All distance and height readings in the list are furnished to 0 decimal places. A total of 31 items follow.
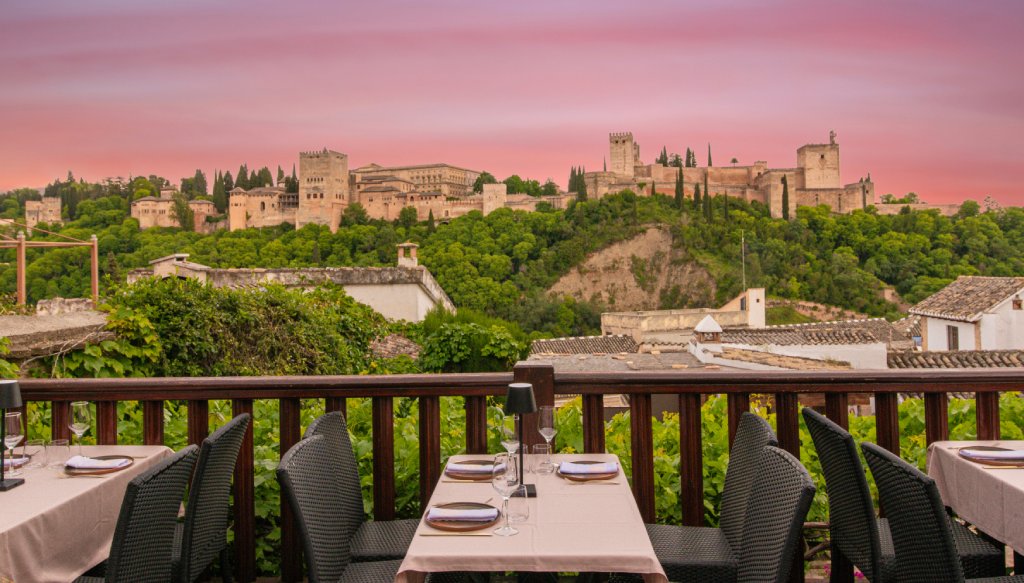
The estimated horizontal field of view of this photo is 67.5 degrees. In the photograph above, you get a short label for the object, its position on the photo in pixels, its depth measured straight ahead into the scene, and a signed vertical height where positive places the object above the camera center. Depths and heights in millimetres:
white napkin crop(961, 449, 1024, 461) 2354 -492
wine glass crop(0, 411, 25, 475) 2426 -401
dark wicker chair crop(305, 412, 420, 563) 2348 -708
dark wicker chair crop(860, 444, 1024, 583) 1737 -531
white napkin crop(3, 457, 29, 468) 2418 -495
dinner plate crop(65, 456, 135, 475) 2357 -512
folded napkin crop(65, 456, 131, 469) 2389 -498
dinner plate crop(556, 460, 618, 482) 2320 -536
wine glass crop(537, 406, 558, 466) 2371 -378
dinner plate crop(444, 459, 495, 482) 2373 -542
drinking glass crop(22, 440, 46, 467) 2502 -494
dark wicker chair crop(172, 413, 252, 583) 2176 -604
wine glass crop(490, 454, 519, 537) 1973 -465
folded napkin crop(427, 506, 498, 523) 1945 -545
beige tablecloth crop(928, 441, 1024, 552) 2111 -581
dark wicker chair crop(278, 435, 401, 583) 1971 -586
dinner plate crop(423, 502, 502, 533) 1901 -560
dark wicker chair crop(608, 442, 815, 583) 1711 -521
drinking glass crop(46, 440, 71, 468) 2520 -494
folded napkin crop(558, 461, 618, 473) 2371 -524
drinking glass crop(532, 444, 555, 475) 2320 -484
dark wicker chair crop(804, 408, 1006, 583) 2088 -651
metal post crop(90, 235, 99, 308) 10289 +488
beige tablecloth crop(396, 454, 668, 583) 1705 -567
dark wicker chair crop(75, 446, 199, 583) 1831 -550
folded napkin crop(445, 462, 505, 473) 2418 -530
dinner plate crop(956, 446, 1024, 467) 2320 -505
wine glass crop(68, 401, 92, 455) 2559 -381
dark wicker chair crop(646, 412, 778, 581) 2186 -748
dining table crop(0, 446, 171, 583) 1892 -585
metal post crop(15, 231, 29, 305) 8363 +434
